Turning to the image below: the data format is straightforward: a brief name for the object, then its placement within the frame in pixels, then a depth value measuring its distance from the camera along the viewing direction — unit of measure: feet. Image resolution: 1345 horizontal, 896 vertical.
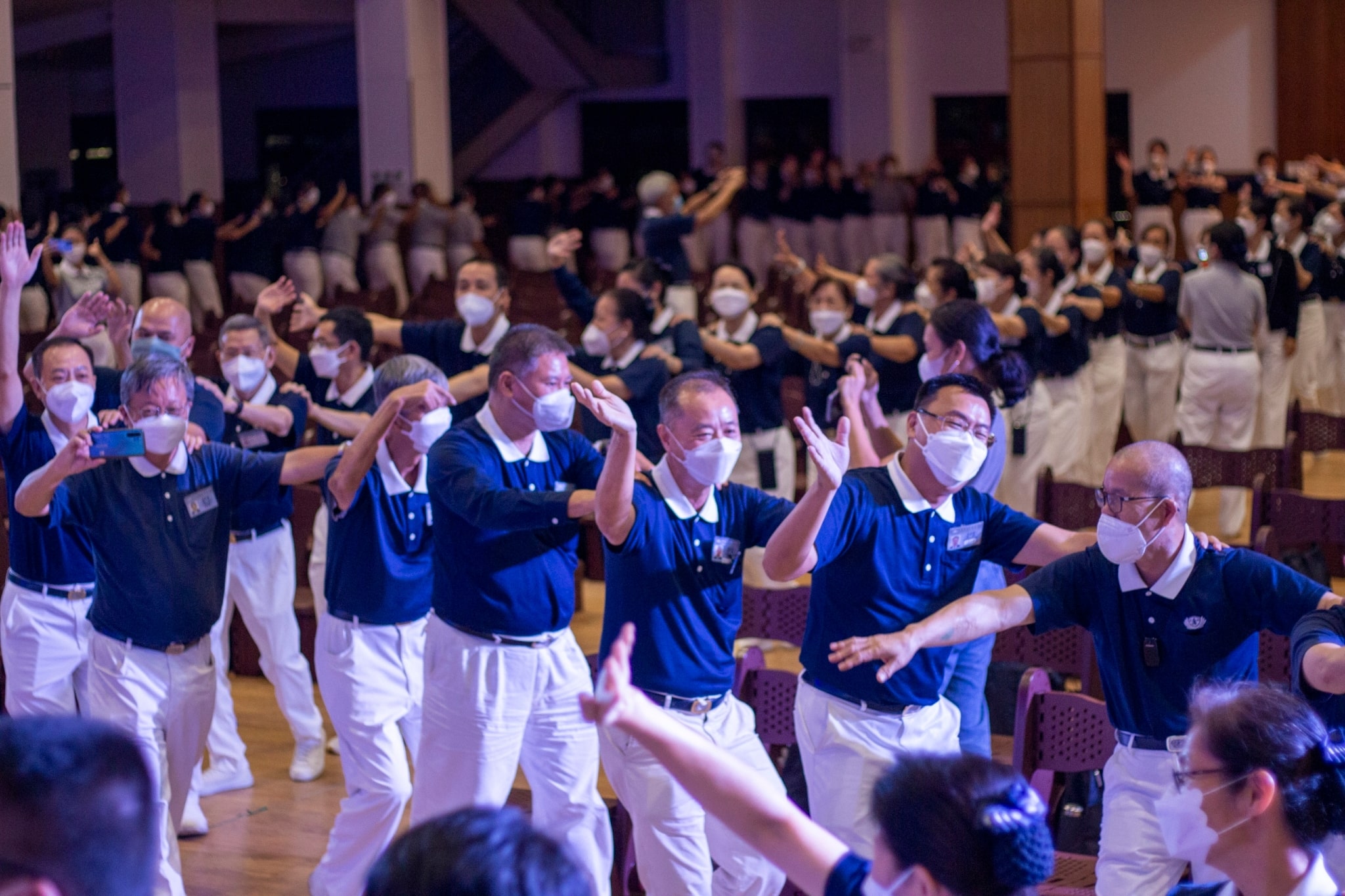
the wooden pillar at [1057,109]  44.39
